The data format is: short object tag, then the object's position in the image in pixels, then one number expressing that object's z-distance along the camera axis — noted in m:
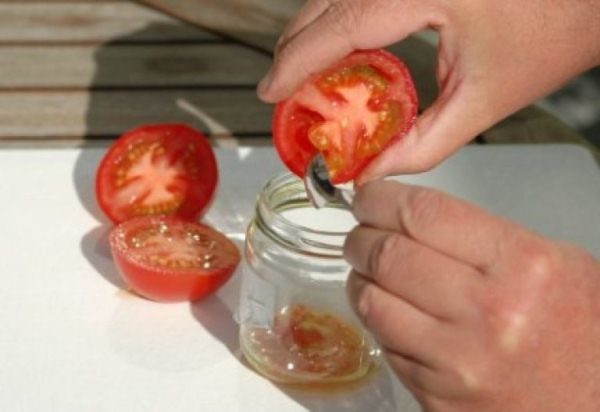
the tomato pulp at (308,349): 1.11
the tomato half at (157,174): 1.29
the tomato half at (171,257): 1.17
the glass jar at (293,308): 1.11
